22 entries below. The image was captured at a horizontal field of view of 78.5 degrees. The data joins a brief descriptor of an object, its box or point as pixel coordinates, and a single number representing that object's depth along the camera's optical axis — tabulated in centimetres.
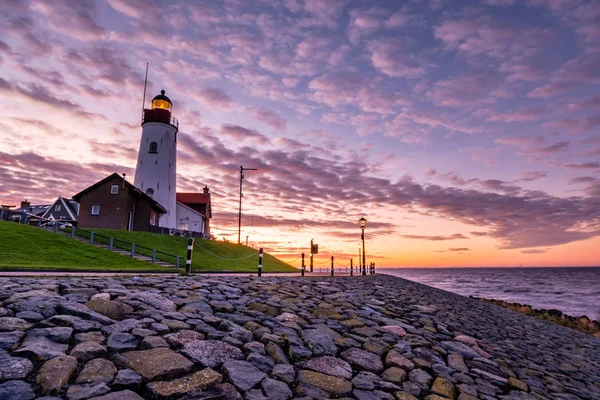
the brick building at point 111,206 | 3793
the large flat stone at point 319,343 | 571
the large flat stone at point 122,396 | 345
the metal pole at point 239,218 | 4366
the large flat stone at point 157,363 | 405
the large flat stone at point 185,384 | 375
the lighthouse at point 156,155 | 4353
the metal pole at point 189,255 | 1293
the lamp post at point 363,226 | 2688
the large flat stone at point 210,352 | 458
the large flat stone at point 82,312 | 512
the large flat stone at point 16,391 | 327
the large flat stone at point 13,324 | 445
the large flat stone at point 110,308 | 549
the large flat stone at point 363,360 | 556
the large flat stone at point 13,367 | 356
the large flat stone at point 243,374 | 423
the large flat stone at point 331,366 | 509
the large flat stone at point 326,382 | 459
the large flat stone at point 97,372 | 371
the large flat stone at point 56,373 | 353
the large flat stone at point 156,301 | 637
